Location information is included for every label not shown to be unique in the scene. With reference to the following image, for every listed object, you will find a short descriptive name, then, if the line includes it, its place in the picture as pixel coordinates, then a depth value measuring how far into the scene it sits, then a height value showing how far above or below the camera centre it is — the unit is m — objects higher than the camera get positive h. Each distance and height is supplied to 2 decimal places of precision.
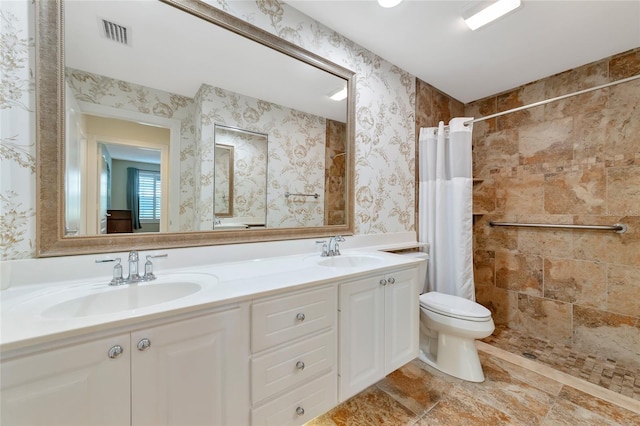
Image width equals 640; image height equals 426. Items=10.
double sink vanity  0.63 -0.41
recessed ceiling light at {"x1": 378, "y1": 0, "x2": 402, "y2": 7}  1.41 +1.17
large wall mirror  0.98 +0.41
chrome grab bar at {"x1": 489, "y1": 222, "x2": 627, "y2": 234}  1.89 -0.10
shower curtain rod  1.48 +0.75
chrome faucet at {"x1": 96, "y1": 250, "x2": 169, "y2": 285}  0.99 -0.23
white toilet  1.61 -0.77
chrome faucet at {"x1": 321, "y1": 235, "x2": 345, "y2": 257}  1.60 -0.22
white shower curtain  2.09 +0.06
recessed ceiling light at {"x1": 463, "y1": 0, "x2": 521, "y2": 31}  1.45 +1.19
